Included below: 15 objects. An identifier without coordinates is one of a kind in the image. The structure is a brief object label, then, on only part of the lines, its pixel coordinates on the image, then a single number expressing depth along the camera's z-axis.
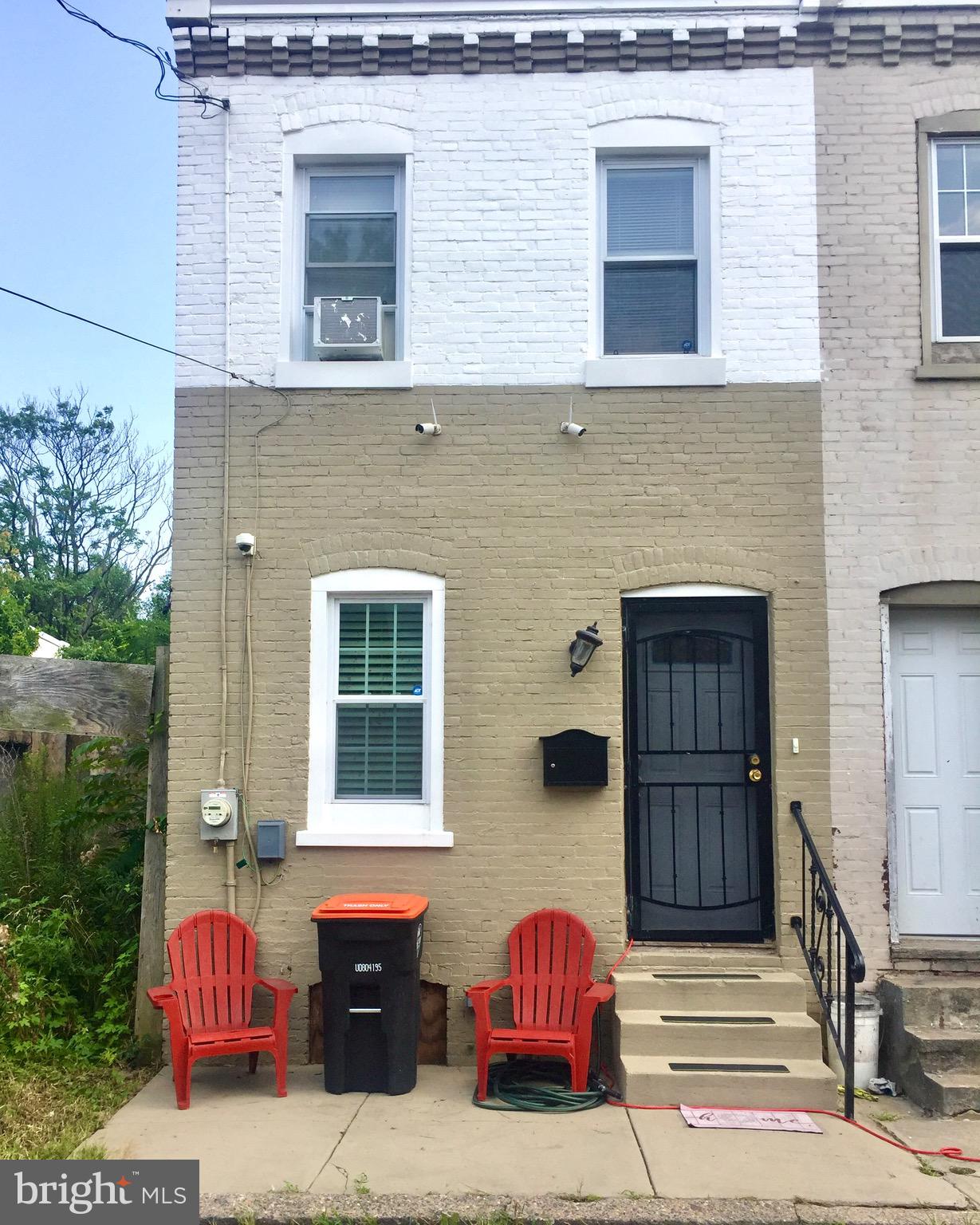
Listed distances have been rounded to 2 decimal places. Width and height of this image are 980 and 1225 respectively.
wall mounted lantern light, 6.88
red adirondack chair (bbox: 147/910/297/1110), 6.04
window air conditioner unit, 7.40
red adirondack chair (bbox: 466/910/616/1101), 6.09
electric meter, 6.97
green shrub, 6.94
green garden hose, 5.99
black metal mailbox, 6.91
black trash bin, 6.23
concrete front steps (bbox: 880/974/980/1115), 6.00
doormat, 5.64
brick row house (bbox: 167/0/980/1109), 7.01
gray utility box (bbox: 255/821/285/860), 6.95
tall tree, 32.03
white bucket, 6.53
